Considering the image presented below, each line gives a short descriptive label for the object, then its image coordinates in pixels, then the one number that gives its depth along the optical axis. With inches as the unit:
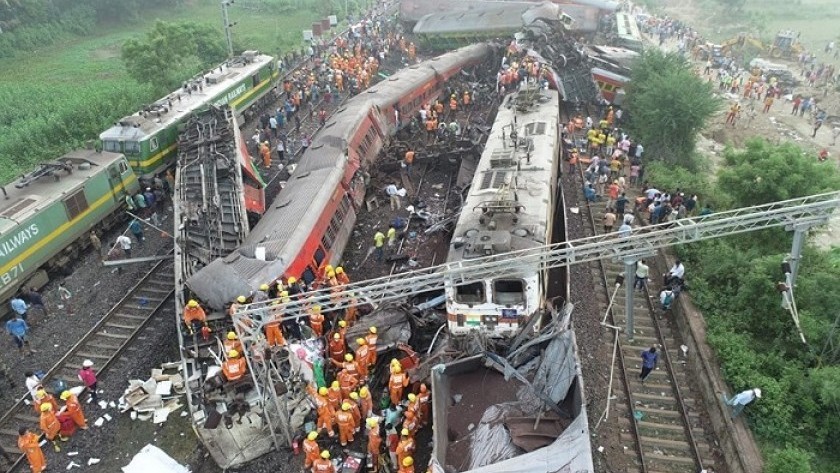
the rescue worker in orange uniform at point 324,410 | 429.4
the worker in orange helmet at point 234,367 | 434.9
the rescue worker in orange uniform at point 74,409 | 450.0
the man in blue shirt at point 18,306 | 562.9
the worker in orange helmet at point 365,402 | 433.7
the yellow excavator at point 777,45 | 1705.2
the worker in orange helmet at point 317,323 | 510.0
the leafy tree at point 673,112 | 910.4
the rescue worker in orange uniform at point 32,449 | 415.5
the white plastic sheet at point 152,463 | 433.4
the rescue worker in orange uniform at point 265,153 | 925.2
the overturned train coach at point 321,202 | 507.5
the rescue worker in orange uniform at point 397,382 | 445.7
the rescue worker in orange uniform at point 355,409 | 437.3
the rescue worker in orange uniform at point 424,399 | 441.3
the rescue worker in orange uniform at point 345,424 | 430.9
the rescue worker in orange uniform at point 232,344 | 440.5
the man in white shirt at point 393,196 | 791.1
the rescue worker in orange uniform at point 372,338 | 478.6
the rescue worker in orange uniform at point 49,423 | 427.6
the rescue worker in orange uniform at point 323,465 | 394.6
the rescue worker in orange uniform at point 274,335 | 485.7
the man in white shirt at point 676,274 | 585.9
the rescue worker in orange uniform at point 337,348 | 493.0
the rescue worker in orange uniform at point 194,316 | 482.6
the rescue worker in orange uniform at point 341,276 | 563.5
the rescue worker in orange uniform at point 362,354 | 471.2
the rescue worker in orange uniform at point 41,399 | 441.6
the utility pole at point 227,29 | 1184.2
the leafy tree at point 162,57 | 1214.9
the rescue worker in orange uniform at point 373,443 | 404.2
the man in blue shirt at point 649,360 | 491.5
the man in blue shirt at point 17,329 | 536.7
